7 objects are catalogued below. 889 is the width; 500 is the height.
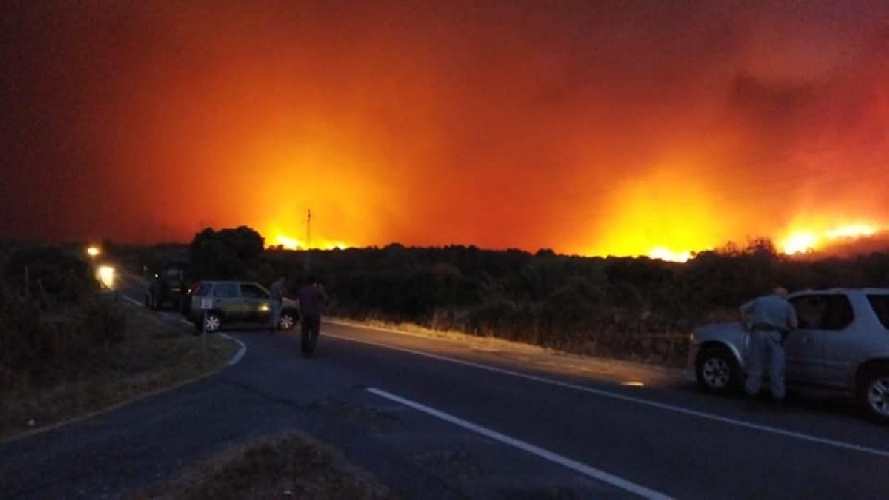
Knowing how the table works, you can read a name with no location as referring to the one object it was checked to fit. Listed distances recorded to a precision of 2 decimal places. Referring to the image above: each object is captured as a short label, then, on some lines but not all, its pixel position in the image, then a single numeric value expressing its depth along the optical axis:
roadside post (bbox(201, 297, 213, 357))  19.38
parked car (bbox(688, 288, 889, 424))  12.41
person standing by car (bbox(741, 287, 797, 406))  13.38
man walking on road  19.92
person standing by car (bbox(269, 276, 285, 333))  29.53
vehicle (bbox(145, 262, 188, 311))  42.16
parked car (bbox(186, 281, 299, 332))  29.12
